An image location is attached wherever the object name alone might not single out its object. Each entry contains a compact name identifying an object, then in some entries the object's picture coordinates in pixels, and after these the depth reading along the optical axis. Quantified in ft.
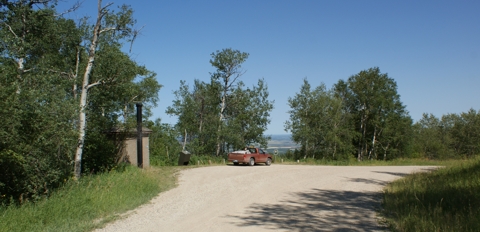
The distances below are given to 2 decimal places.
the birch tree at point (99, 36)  51.98
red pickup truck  90.36
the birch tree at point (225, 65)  126.41
